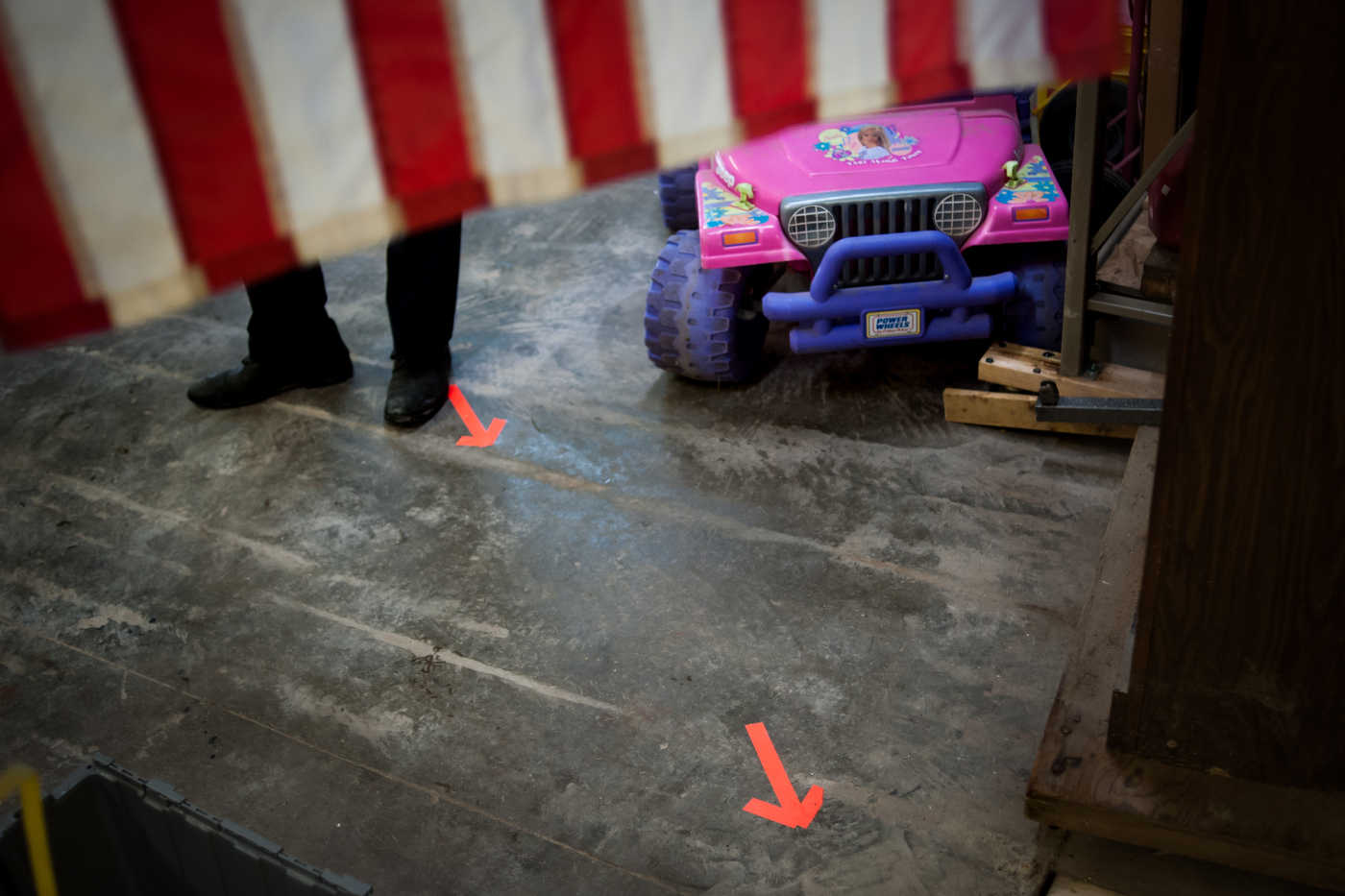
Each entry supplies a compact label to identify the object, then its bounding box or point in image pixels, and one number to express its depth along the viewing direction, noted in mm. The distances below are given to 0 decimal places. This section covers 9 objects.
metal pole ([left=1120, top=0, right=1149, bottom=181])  3473
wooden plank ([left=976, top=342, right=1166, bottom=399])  3529
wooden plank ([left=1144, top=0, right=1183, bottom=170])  3494
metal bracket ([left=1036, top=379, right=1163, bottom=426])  3033
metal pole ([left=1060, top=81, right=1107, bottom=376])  3131
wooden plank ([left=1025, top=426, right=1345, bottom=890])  1858
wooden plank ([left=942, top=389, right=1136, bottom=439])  3625
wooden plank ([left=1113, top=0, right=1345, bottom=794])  1283
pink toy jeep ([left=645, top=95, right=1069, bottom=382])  3625
